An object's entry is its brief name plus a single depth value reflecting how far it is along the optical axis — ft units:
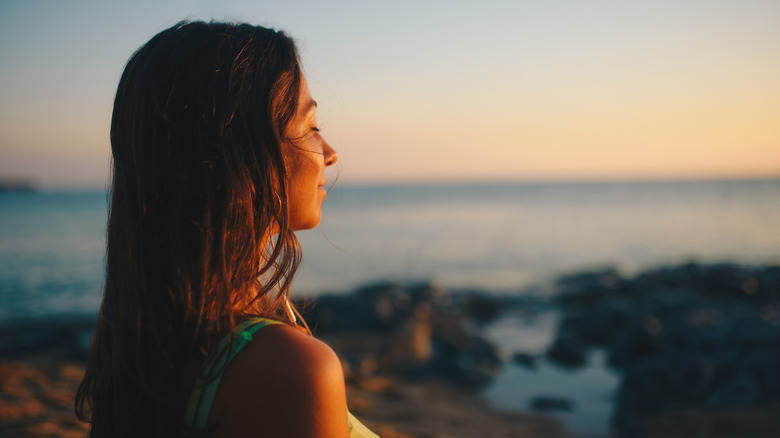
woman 3.75
